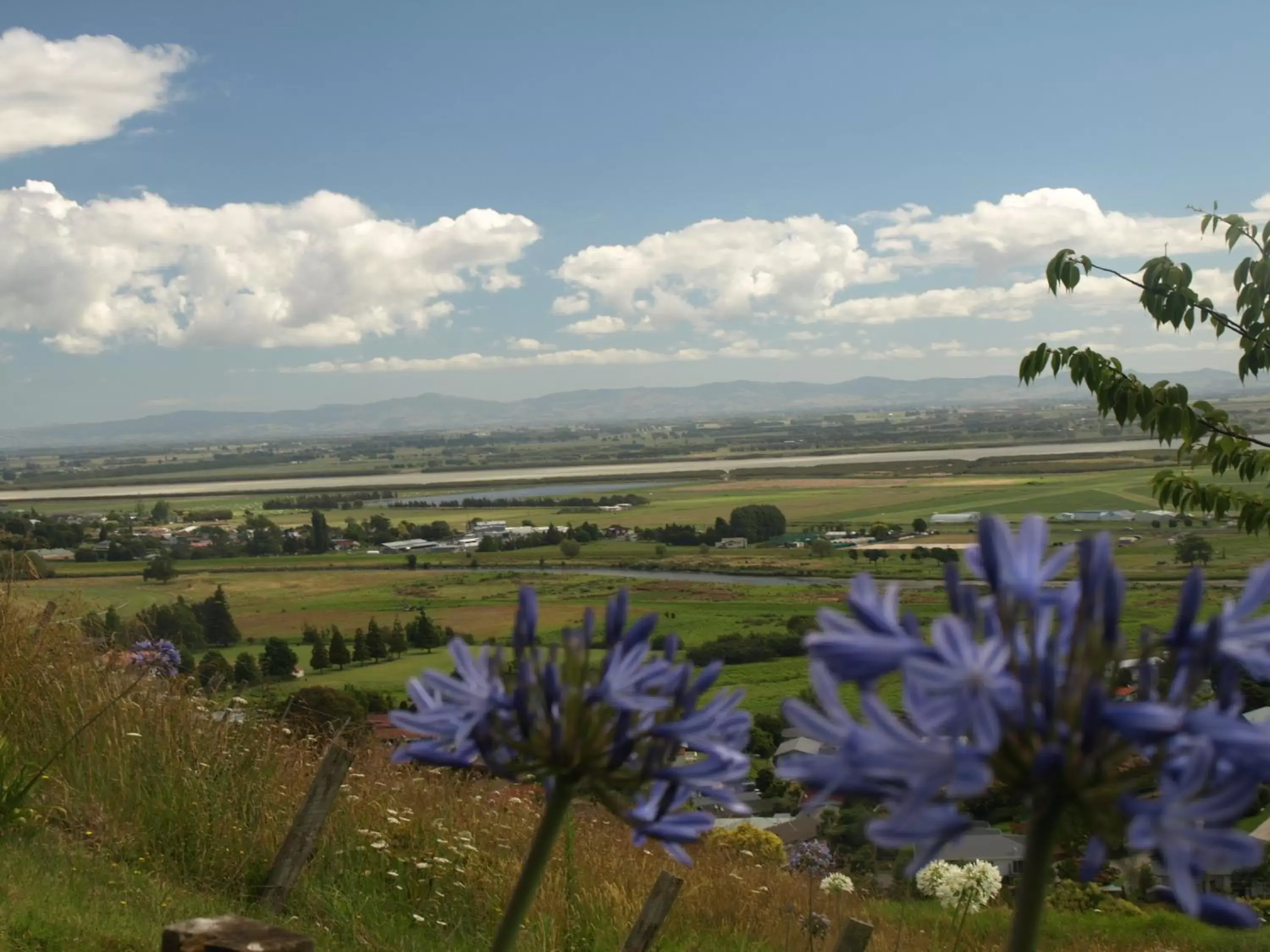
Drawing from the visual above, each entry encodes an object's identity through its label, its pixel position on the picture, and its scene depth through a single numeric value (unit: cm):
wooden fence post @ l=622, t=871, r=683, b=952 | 646
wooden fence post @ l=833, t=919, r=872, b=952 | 612
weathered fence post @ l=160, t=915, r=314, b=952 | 369
